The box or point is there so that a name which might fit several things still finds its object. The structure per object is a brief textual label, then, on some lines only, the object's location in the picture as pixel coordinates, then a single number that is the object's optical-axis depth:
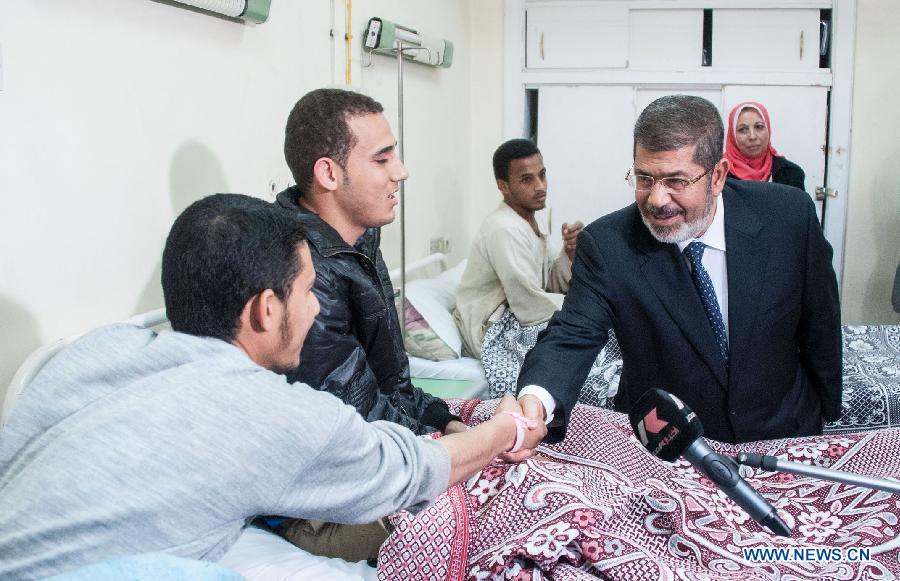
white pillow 3.80
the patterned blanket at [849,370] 3.14
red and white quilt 1.59
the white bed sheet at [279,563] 1.61
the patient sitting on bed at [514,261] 3.80
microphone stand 1.15
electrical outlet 4.79
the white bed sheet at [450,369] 3.61
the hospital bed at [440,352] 3.52
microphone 1.16
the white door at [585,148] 5.50
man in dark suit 2.04
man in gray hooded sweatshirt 1.11
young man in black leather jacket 1.96
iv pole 3.61
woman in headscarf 5.07
